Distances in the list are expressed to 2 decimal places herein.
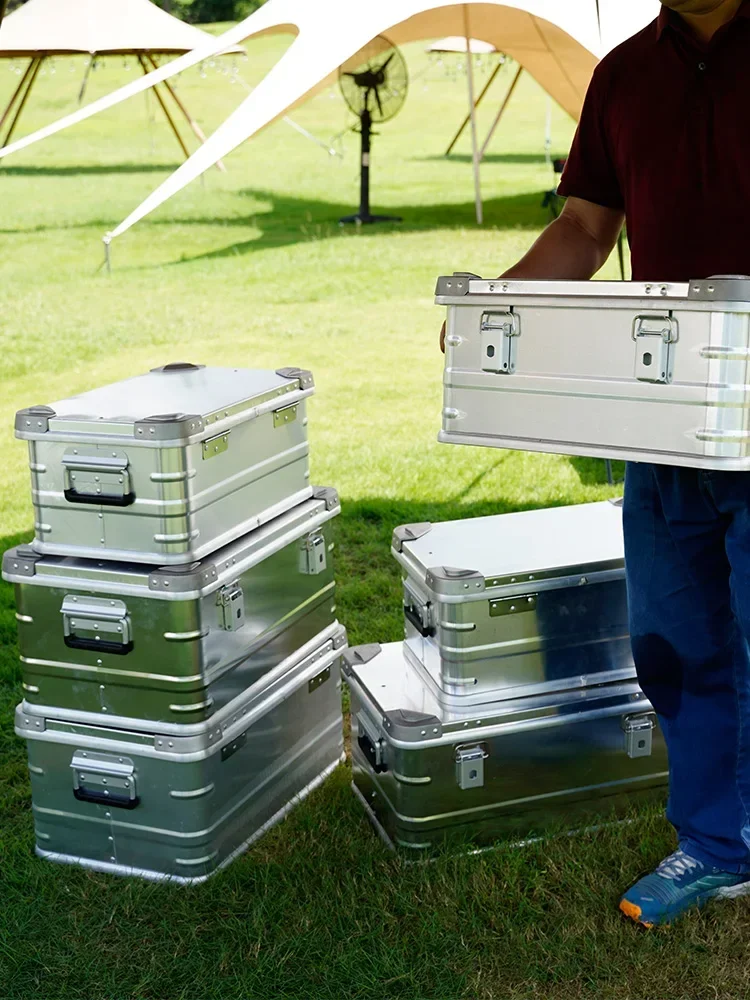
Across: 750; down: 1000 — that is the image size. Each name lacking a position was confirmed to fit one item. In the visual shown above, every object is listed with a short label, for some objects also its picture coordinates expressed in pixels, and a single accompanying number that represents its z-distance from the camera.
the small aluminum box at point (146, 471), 2.68
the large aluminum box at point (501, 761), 2.90
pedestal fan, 14.45
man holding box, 2.23
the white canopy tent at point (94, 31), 16.00
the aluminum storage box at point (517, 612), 2.88
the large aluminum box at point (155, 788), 2.85
